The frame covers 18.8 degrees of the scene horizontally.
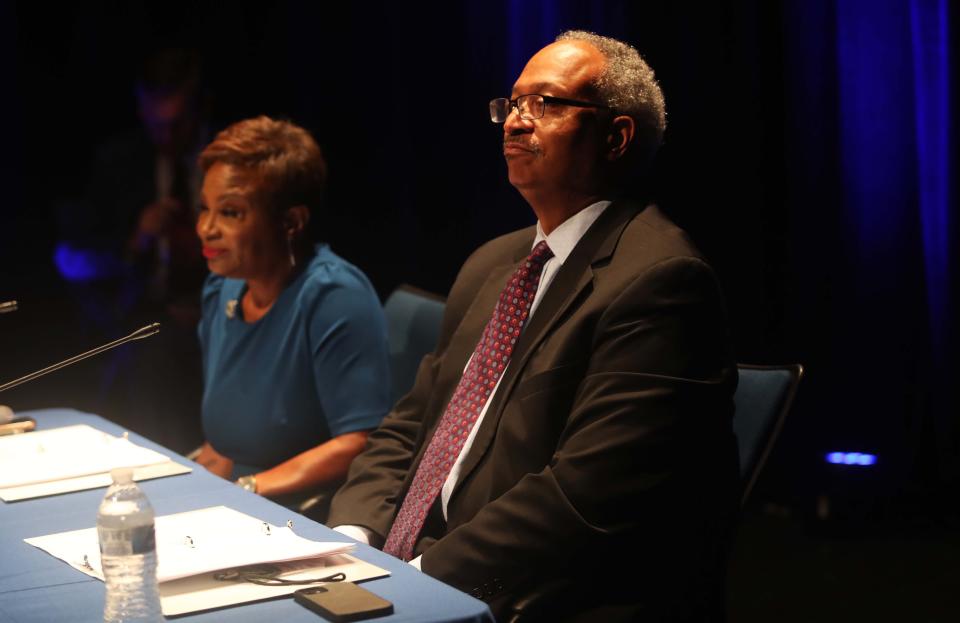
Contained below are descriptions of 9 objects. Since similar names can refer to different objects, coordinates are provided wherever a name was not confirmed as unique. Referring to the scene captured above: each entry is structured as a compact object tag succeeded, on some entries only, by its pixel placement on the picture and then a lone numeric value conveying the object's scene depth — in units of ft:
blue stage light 17.61
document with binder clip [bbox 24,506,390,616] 11.12
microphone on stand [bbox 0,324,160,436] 13.81
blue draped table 10.97
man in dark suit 12.01
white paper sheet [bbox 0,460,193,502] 12.50
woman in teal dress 14.09
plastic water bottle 10.83
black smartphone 10.92
